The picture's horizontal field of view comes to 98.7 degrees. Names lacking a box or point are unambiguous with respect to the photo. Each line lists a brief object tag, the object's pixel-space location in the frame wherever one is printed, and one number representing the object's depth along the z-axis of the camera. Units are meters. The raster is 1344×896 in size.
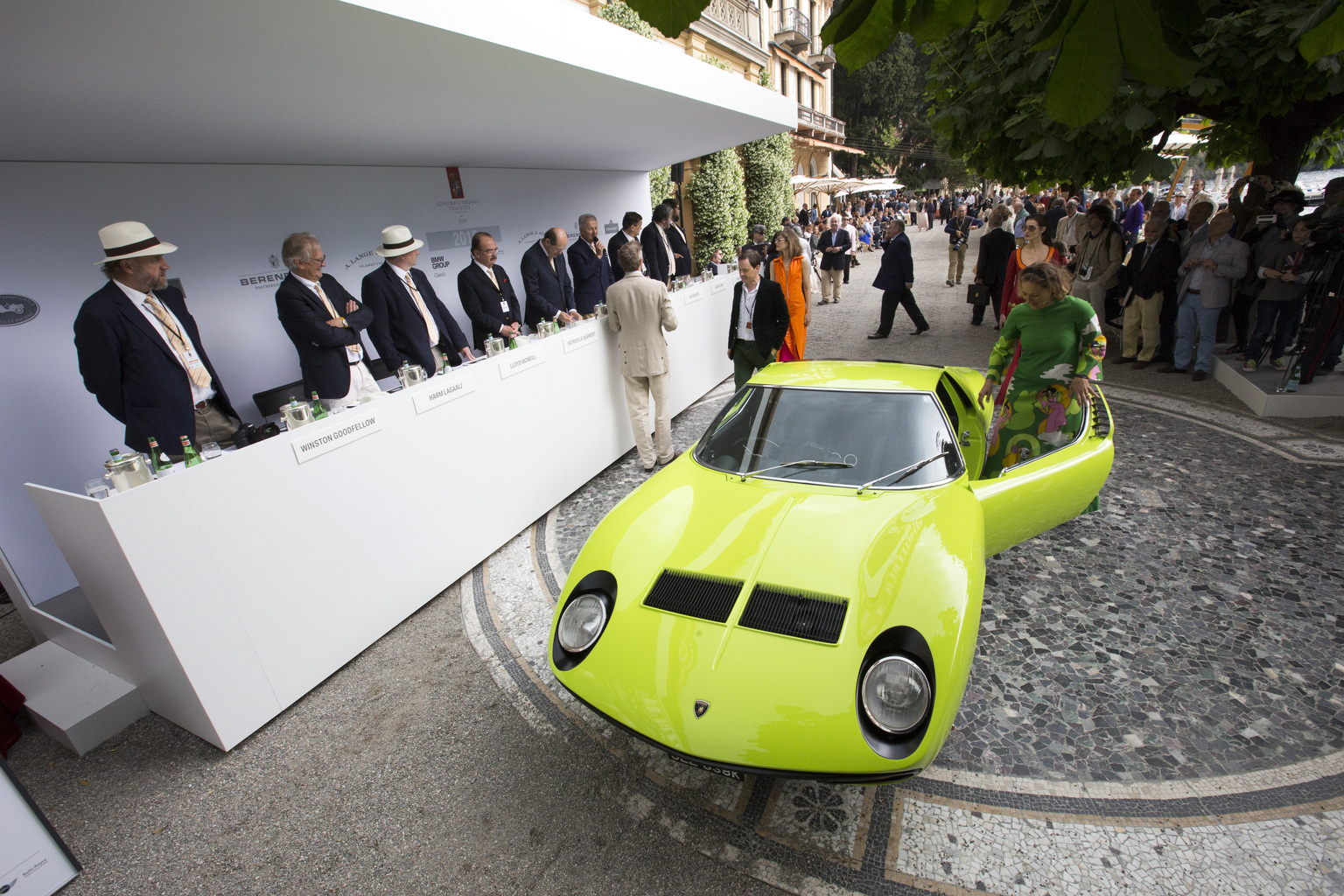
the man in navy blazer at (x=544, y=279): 6.07
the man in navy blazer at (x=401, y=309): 4.58
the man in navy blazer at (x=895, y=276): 9.10
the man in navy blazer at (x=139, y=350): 3.28
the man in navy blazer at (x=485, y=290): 5.51
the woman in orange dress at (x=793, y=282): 6.34
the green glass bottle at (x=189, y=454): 2.67
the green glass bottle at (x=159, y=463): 2.59
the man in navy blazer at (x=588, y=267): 6.77
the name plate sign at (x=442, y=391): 3.70
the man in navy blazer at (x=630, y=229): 6.77
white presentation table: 2.60
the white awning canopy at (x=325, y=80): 2.67
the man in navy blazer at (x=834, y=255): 13.04
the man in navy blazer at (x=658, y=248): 7.91
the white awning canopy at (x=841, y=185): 25.82
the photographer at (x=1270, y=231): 6.16
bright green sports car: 1.92
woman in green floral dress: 3.70
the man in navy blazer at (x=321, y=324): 3.99
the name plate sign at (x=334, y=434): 3.07
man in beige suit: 5.18
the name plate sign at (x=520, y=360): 4.35
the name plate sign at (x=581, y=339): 5.03
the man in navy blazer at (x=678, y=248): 8.43
